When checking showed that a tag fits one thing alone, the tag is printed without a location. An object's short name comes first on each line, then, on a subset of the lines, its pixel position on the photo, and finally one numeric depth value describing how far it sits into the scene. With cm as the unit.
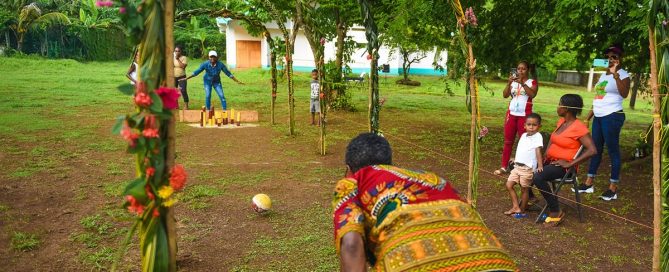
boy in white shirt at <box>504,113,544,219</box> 524
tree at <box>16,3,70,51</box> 2842
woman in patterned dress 201
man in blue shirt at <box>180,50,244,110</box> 1151
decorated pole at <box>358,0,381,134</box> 505
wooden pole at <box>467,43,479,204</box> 437
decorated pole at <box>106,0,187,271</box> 185
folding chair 515
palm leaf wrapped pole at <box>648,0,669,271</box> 301
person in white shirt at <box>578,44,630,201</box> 597
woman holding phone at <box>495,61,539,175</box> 684
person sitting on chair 515
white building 2931
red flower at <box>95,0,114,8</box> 184
